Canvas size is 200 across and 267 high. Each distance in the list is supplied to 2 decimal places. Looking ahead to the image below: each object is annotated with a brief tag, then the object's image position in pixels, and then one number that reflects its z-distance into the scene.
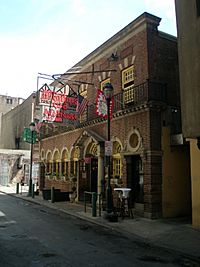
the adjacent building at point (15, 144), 35.81
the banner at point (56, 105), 16.86
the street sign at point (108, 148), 12.29
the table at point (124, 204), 12.41
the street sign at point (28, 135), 25.70
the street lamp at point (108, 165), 12.20
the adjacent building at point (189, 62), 8.35
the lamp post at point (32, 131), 22.50
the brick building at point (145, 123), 13.05
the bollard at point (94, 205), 12.84
